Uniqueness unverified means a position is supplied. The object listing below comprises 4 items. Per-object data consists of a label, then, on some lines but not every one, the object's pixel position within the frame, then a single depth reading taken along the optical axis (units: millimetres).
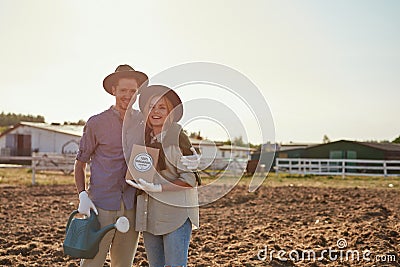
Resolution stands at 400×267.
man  3457
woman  3188
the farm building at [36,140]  30422
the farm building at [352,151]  32000
